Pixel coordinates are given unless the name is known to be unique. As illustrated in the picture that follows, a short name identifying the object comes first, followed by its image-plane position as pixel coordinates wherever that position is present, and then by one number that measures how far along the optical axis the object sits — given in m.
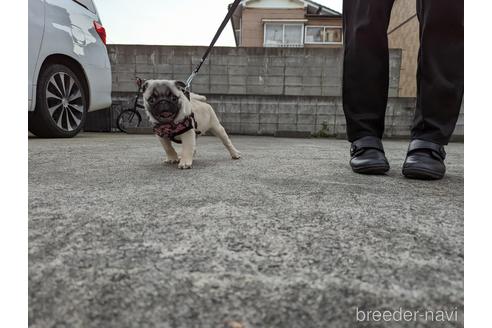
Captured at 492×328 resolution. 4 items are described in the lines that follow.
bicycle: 5.77
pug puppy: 1.74
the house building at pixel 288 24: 14.17
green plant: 5.68
